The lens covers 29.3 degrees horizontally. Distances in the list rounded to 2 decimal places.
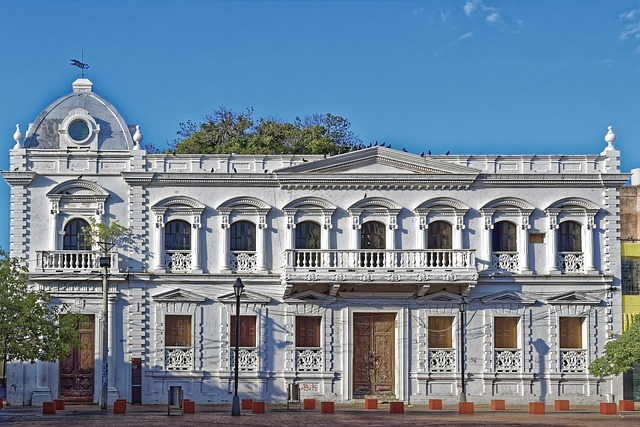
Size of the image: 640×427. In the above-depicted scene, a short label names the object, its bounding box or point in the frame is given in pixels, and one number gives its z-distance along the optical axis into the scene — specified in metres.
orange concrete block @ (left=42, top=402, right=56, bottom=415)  42.47
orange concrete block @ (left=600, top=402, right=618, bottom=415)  44.12
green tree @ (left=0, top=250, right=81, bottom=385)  40.78
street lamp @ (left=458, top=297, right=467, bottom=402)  46.42
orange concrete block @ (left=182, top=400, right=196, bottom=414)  42.94
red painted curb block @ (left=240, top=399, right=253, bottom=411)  44.25
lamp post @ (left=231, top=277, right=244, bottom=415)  41.66
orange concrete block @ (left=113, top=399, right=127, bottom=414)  43.25
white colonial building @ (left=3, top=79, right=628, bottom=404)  47.78
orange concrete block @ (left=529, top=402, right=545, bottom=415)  43.72
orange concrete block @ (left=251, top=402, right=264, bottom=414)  43.34
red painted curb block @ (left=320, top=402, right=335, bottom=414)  43.41
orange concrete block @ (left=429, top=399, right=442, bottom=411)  44.88
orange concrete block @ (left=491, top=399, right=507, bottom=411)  45.00
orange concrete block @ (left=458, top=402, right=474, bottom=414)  43.72
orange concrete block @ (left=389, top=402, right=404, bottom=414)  43.62
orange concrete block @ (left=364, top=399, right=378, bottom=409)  44.91
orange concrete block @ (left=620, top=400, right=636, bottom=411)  45.10
